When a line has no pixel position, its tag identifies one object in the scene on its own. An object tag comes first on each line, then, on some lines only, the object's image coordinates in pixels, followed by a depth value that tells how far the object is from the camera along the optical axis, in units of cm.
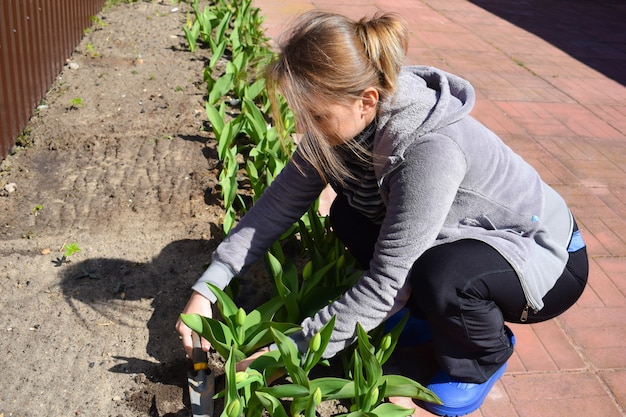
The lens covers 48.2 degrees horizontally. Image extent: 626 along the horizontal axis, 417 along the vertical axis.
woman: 174
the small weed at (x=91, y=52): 468
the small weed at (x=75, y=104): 383
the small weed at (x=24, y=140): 339
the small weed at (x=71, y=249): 254
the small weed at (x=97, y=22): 536
